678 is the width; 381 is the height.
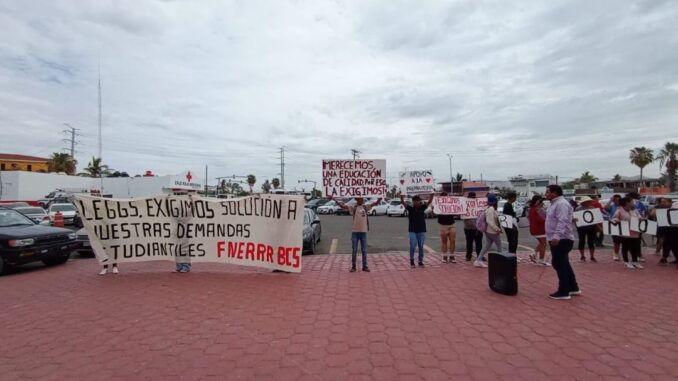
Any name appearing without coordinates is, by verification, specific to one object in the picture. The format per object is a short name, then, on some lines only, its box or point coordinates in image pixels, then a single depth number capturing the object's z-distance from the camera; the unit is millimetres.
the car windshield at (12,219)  10206
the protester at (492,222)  8430
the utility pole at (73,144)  71000
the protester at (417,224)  8805
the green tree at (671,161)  59312
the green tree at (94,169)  68562
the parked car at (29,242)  9047
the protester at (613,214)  9453
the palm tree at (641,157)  66000
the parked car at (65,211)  23219
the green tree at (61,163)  66938
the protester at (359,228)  8430
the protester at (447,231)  9469
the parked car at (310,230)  11336
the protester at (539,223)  9000
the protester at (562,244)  6121
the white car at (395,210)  33756
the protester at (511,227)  9359
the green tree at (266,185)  107569
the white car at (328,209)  42344
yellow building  68375
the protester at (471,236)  9703
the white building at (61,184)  44250
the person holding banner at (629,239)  8828
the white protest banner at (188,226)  8430
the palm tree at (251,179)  100100
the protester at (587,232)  9117
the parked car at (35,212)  18756
